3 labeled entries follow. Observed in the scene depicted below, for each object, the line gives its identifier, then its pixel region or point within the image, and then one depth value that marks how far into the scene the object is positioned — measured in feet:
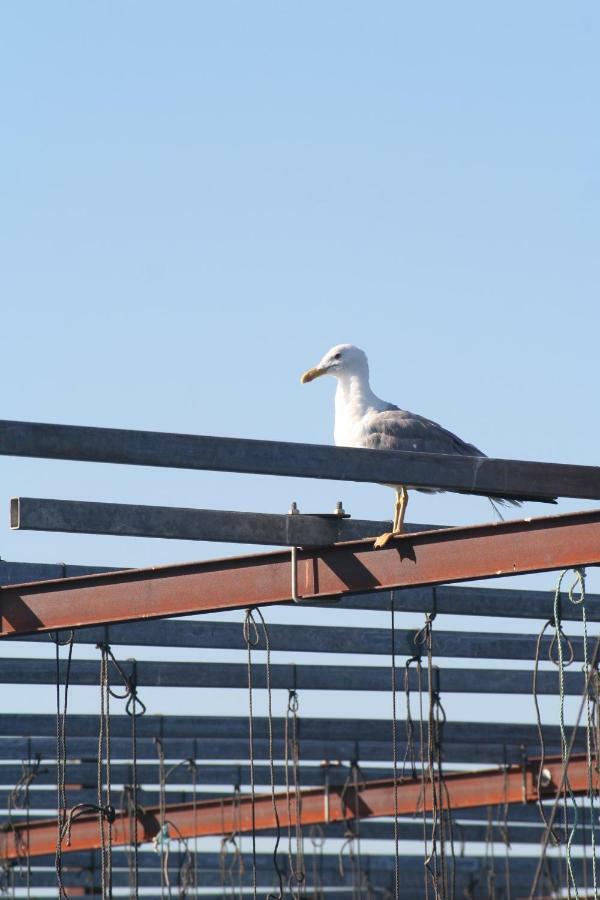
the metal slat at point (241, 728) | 58.80
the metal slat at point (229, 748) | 62.44
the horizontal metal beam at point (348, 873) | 79.10
